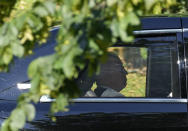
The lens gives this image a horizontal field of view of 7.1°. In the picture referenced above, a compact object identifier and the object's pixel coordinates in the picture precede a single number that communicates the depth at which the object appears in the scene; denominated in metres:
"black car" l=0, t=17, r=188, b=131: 11.78
